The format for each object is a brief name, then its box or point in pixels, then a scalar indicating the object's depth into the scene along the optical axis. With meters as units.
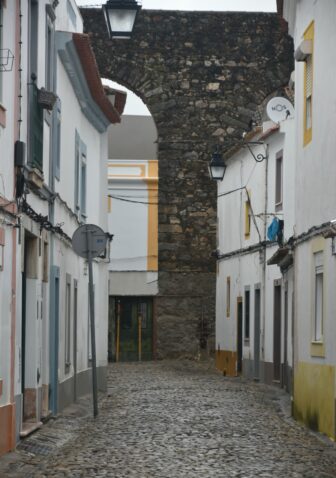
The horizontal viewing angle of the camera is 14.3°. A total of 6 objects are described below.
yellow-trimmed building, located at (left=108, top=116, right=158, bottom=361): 42.41
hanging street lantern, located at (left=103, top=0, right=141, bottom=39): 12.21
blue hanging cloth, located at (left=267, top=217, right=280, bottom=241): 27.13
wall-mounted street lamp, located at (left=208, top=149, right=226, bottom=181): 29.64
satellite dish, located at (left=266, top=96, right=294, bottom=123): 26.93
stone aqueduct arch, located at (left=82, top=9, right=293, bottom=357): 41.69
